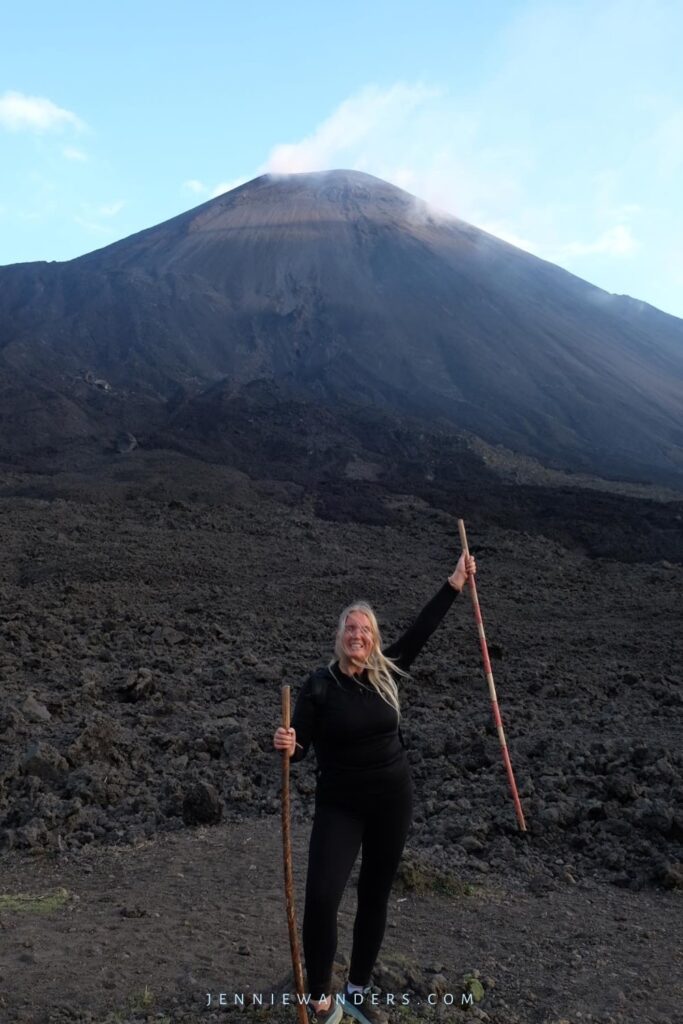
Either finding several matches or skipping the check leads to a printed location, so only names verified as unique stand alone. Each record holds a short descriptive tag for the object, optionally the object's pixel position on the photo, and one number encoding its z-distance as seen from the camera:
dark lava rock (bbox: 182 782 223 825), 6.23
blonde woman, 3.25
